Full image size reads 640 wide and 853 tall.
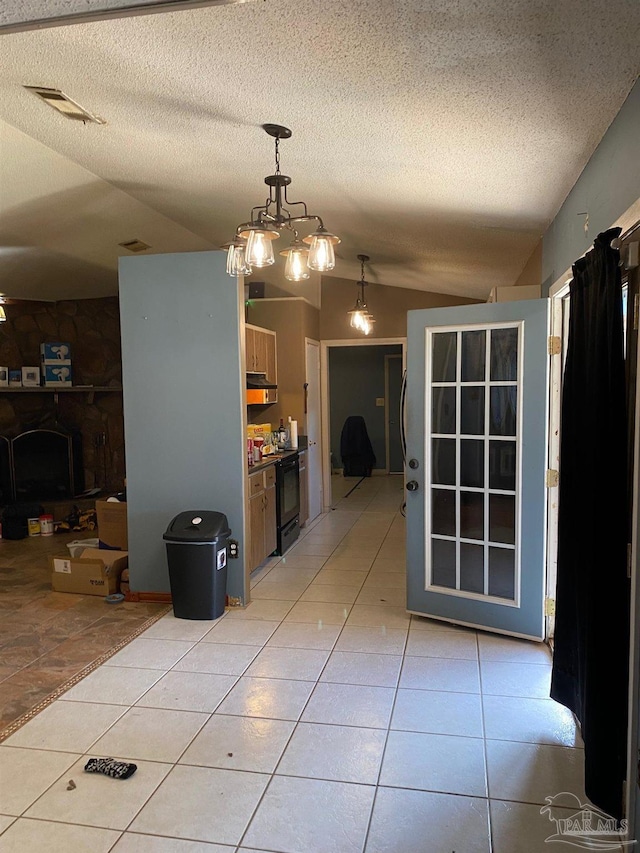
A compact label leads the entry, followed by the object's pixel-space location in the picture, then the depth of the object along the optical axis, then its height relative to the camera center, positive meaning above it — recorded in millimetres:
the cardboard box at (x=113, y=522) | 4746 -1029
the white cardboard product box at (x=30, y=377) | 6960 +212
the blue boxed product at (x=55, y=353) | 7109 +505
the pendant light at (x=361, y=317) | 6523 +835
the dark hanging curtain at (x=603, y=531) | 1968 -489
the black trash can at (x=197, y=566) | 3859 -1137
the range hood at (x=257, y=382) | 5616 +105
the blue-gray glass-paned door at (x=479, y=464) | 3447 -452
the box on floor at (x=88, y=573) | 4426 -1349
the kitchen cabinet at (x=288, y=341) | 6605 +576
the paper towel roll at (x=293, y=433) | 6336 -434
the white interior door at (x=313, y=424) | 6798 -373
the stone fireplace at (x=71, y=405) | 7059 -127
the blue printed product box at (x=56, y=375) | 7098 +238
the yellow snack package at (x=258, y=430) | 5502 -351
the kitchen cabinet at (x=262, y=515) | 4672 -1012
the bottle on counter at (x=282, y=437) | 6268 -473
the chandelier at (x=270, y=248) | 2988 +771
